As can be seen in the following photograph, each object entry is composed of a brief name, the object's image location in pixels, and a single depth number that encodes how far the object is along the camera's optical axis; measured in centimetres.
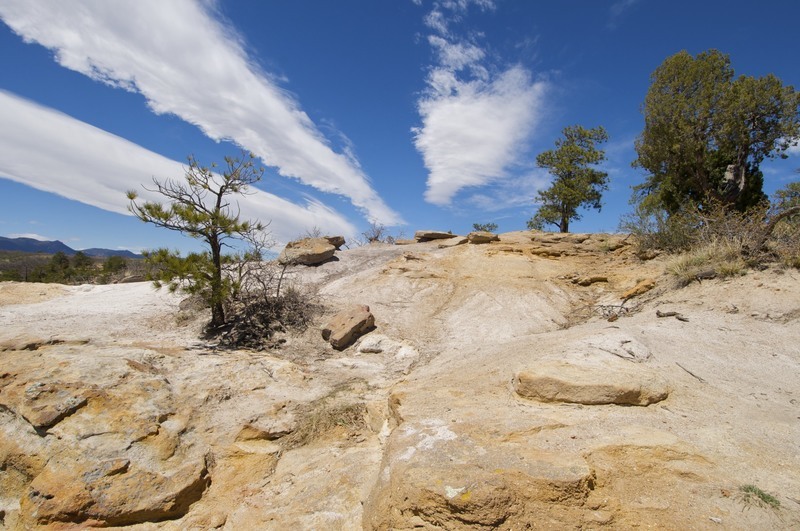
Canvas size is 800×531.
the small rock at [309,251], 1170
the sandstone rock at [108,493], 306
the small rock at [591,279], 902
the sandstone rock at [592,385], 348
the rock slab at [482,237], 1206
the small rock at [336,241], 1357
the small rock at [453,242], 1265
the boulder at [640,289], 754
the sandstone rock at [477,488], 222
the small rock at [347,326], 696
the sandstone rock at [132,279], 1311
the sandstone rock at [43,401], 368
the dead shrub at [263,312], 708
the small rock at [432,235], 1472
